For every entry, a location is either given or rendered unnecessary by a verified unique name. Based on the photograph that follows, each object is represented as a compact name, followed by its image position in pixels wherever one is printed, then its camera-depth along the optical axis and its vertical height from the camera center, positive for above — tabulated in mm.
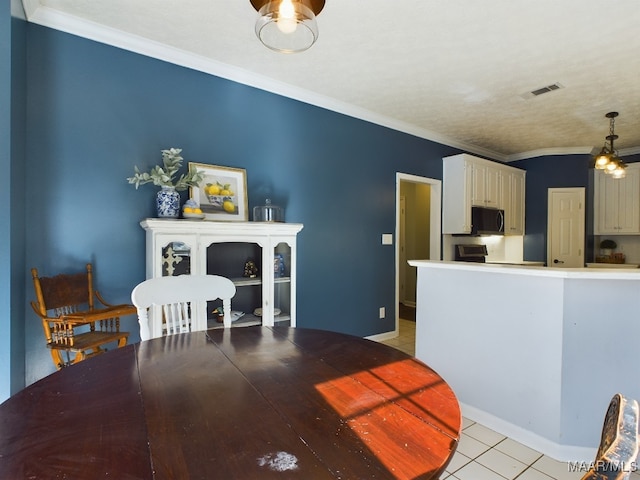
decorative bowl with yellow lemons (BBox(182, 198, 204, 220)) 2477 +197
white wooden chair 1547 -281
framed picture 2727 +369
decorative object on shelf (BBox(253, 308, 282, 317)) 2738 -597
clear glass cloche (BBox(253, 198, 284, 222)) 2873 +214
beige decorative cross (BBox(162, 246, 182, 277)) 2342 -154
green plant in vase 2357 +405
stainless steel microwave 4668 +252
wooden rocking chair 1938 -465
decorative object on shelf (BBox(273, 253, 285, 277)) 2807 -226
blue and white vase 2393 +246
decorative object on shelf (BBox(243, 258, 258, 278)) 2744 -251
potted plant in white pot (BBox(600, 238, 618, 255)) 5379 -112
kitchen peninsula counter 1831 -648
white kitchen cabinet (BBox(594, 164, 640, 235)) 5027 +545
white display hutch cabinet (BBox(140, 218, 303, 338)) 2340 -147
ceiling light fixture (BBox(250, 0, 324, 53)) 1134 +755
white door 5141 +169
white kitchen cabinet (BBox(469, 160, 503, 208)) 4676 +774
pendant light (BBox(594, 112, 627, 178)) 3447 +772
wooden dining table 611 -410
